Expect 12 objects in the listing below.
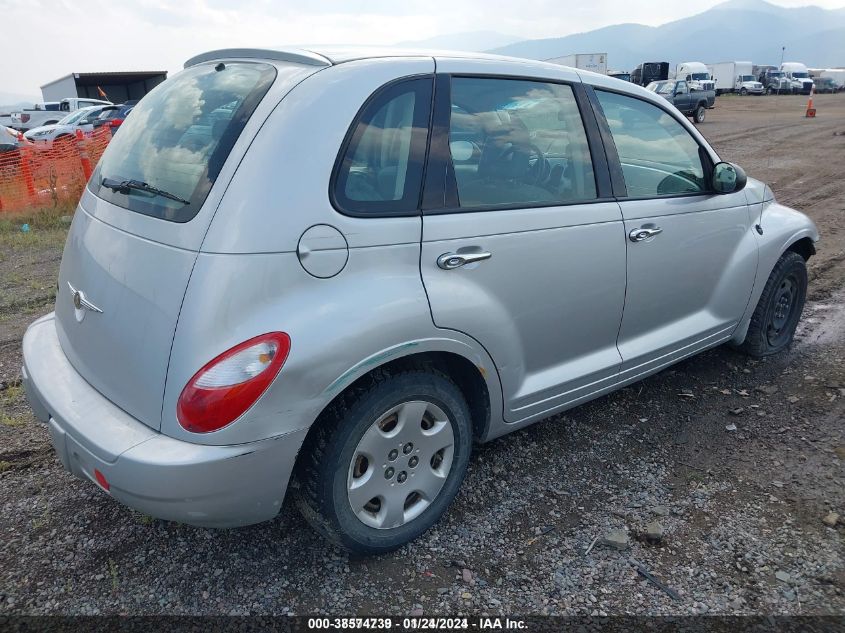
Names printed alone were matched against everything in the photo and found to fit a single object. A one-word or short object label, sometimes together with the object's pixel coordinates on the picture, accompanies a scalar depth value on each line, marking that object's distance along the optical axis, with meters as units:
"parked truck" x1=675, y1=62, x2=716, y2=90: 38.78
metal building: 32.59
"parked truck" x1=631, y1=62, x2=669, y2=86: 38.06
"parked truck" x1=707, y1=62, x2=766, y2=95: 48.41
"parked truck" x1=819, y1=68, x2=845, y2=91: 51.43
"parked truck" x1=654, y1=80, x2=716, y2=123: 24.94
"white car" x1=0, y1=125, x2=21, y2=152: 13.17
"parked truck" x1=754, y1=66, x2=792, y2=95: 48.14
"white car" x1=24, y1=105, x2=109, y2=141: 19.52
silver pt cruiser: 1.96
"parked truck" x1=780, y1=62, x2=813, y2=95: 48.00
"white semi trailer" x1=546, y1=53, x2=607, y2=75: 33.25
